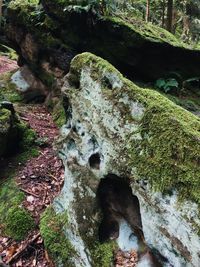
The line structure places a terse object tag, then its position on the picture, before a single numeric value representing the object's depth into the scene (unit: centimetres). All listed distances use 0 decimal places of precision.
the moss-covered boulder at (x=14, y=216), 366
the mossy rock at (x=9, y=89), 657
